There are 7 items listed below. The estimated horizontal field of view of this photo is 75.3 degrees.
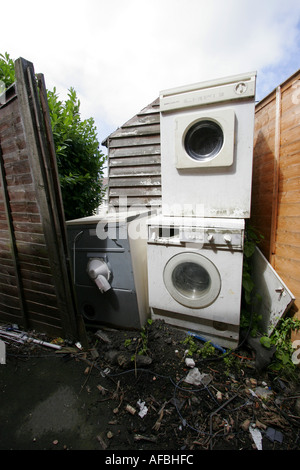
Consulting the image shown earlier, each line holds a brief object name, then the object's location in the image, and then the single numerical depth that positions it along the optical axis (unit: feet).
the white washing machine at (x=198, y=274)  6.17
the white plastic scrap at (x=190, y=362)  6.21
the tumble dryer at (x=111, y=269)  6.94
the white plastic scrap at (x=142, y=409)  4.91
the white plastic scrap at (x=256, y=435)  4.30
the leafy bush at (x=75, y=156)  8.92
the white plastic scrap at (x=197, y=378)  5.71
